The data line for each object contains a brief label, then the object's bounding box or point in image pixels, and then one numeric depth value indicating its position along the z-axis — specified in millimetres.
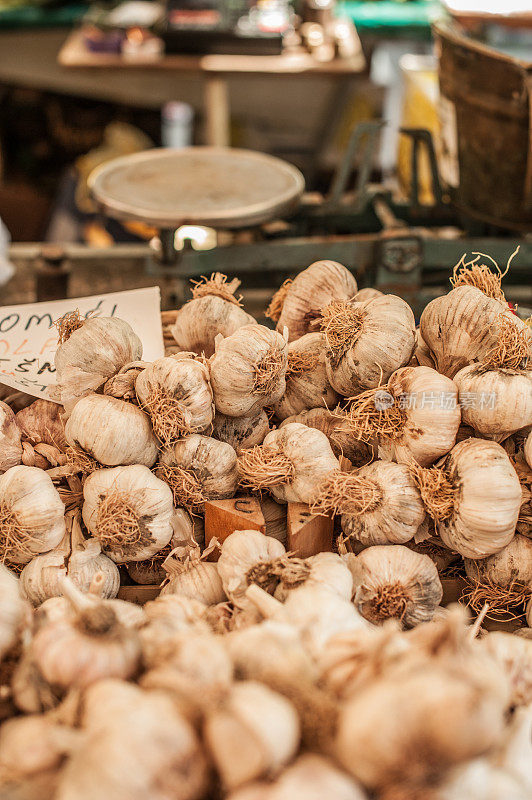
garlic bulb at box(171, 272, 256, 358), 1351
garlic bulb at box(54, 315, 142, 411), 1210
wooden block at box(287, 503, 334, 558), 1139
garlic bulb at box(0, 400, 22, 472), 1230
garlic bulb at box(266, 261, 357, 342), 1363
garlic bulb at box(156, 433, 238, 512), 1176
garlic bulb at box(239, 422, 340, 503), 1161
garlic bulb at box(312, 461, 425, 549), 1128
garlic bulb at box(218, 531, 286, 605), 1044
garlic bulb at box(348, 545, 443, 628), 1090
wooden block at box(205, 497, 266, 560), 1136
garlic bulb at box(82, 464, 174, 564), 1113
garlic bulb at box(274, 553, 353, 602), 1000
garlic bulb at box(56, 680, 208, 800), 619
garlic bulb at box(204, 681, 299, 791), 642
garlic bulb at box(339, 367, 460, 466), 1126
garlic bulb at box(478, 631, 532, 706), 916
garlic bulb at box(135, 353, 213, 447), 1136
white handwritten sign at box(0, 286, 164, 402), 1422
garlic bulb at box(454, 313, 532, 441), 1116
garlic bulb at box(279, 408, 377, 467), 1255
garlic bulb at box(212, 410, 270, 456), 1253
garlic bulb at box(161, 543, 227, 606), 1109
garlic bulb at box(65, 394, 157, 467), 1128
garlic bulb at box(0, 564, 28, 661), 861
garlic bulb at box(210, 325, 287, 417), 1157
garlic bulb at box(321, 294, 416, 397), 1189
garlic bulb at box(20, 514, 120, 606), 1115
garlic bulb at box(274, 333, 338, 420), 1305
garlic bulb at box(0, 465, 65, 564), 1109
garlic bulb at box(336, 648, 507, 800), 616
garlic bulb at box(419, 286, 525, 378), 1187
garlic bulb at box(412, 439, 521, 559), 1074
